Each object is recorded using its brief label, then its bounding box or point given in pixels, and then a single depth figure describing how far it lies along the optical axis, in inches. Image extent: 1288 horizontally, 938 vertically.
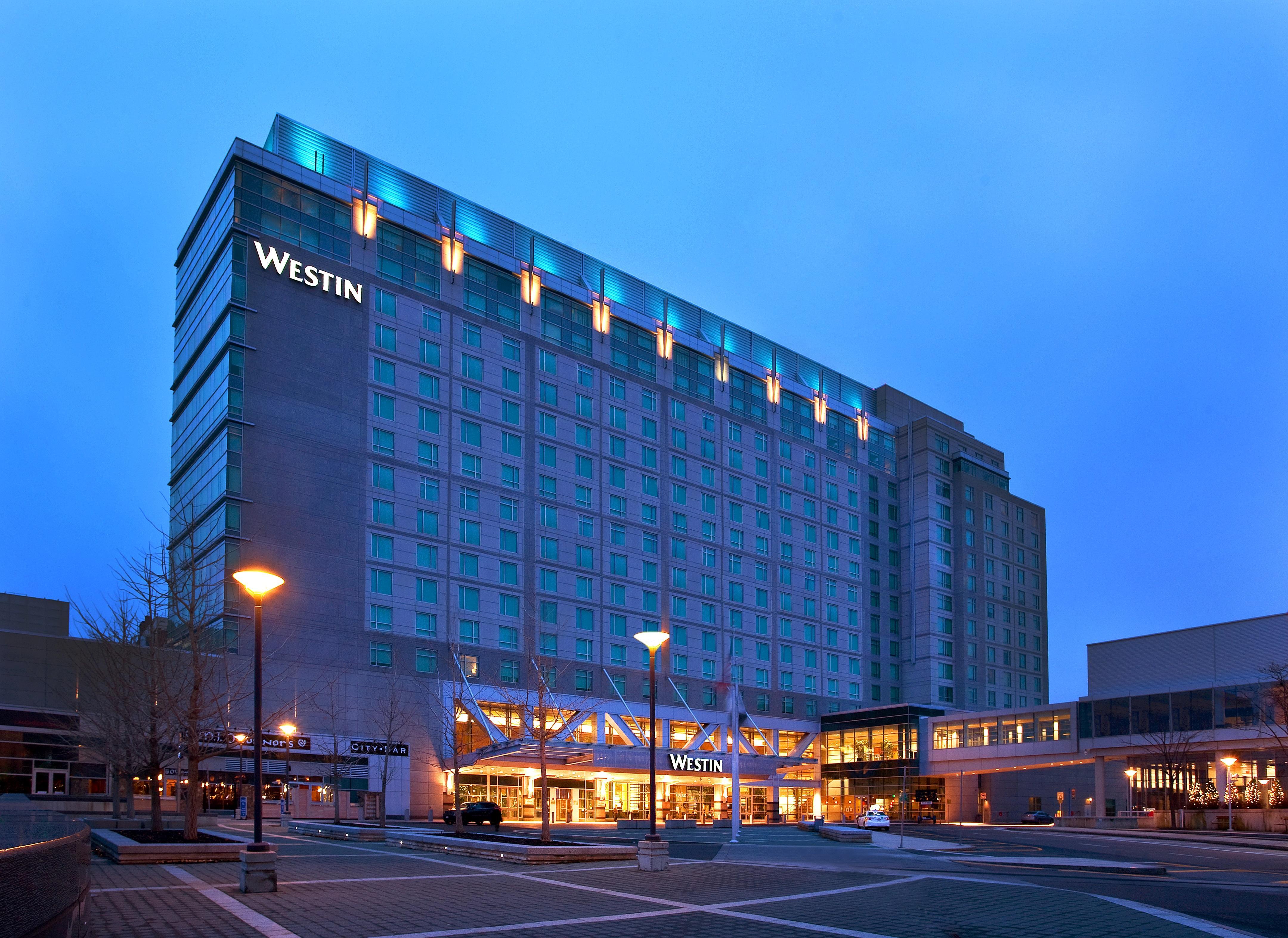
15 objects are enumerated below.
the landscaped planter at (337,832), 1545.3
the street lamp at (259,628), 816.9
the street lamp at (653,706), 1074.1
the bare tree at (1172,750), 2564.0
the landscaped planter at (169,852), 1011.9
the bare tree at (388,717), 2699.3
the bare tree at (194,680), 1134.4
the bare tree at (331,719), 2588.6
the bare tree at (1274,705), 2365.9
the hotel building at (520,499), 2768.2
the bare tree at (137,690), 1302.9
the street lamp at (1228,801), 2362.2
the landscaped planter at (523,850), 1157.7
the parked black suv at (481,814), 2241.6
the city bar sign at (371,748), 2689.5
